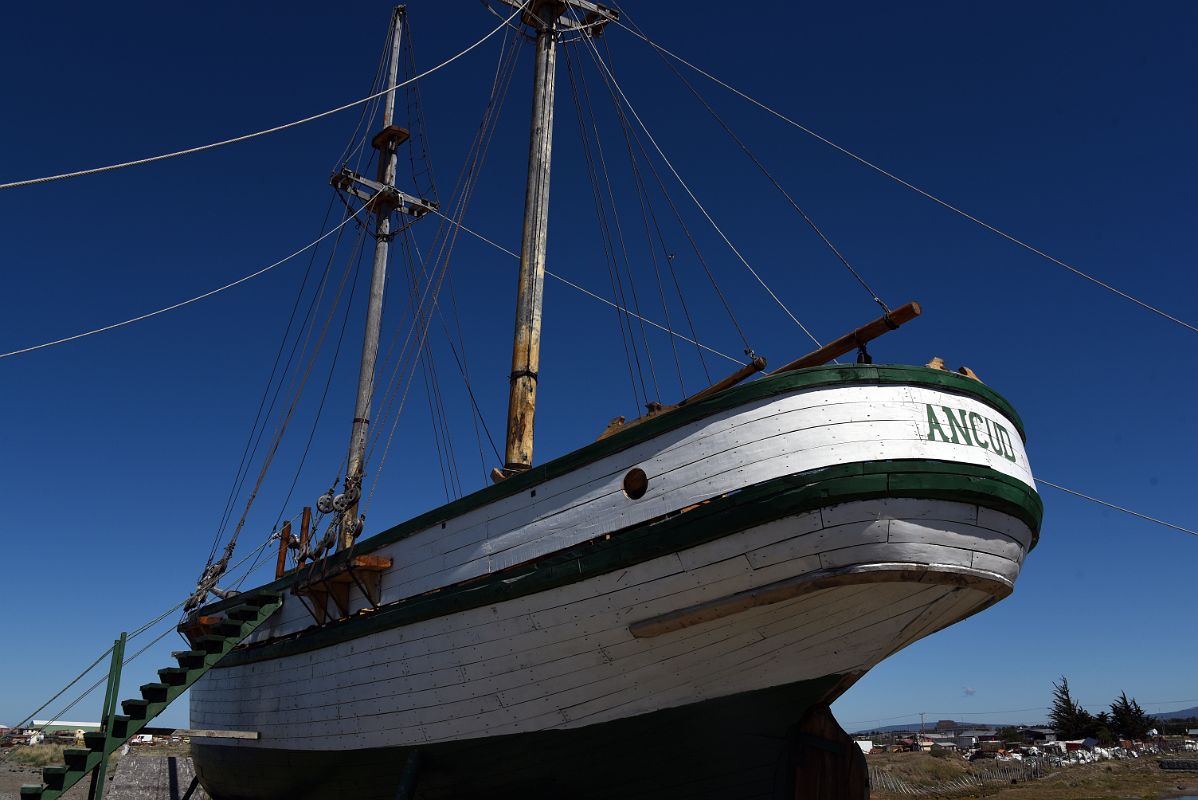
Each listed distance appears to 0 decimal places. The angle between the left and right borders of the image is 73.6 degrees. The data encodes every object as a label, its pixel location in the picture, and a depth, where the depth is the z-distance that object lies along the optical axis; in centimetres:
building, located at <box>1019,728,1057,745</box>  5344
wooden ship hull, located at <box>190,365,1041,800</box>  643
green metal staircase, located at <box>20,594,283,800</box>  927
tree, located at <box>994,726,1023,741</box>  5964
